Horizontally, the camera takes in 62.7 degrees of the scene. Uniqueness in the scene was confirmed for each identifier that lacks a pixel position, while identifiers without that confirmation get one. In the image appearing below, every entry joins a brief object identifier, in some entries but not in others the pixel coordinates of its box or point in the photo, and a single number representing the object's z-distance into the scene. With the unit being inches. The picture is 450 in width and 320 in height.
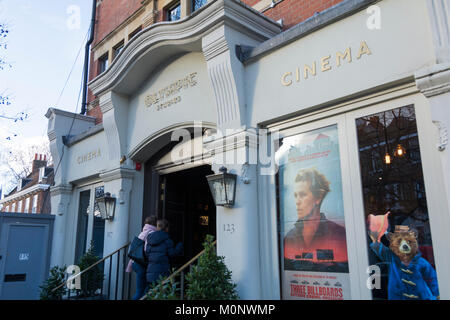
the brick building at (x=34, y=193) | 786.8
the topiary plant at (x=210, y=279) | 166.6
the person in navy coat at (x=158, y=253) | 221.3
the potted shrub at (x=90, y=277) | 275.3
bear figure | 138.8
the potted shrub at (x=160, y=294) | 164.4
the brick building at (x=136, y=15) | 241.1
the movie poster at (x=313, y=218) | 167.2
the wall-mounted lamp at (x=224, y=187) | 195.3
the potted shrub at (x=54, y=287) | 272.2
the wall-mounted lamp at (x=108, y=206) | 290.7
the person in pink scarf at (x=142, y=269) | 234.4
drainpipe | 439.1
